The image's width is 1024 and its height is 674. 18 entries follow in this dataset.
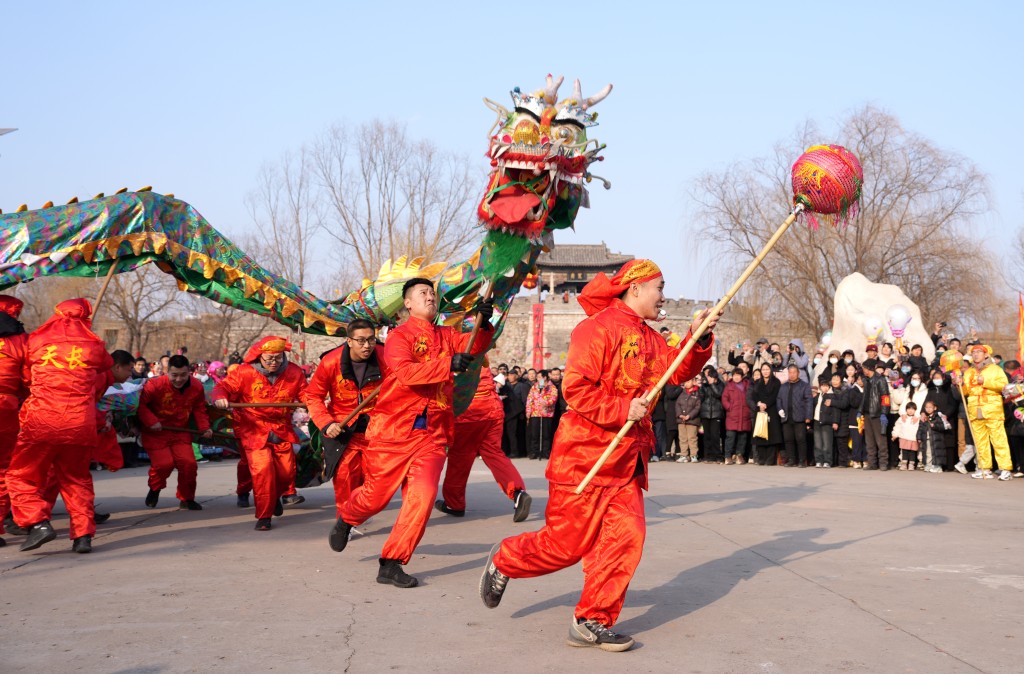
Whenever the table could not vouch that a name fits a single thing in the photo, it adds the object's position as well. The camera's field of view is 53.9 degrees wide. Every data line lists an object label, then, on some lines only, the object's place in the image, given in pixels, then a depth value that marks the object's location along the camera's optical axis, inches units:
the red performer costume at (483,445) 315.3
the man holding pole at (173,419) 328.5
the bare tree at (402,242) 1240.8
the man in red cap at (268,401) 303.3
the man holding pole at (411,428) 214.5
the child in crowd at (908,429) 495.8
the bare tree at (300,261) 1215.6
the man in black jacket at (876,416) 503.5
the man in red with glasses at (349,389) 284.7
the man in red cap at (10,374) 263.6
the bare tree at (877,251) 973.2
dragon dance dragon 244.8
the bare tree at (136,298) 1066.7
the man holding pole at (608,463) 165.5
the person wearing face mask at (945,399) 488.7
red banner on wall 1777.8
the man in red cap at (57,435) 252.4
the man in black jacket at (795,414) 536.4
